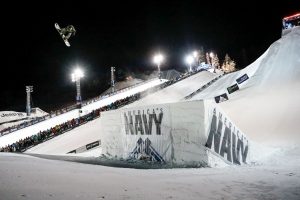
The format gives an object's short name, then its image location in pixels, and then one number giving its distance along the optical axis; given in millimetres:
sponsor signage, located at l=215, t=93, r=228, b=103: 30453
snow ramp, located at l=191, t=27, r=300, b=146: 18203
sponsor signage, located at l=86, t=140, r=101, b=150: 25047
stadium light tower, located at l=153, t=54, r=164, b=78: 52219
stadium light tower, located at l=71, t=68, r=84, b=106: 33922
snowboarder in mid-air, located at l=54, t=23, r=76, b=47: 20833
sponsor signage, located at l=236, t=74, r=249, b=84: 35469
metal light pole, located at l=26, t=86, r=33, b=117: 46953
